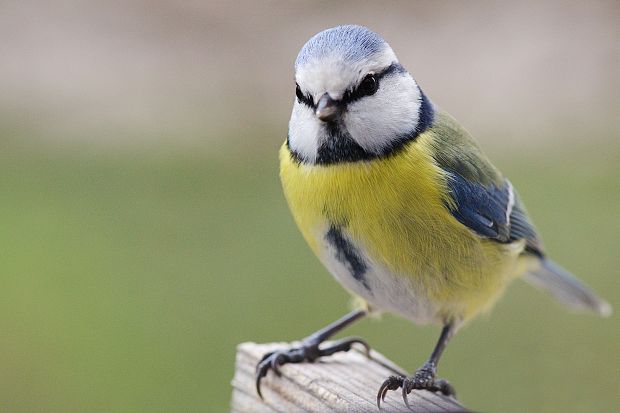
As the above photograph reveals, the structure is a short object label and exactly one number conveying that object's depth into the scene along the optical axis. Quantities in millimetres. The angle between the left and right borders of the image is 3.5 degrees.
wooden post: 1693
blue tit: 1696
